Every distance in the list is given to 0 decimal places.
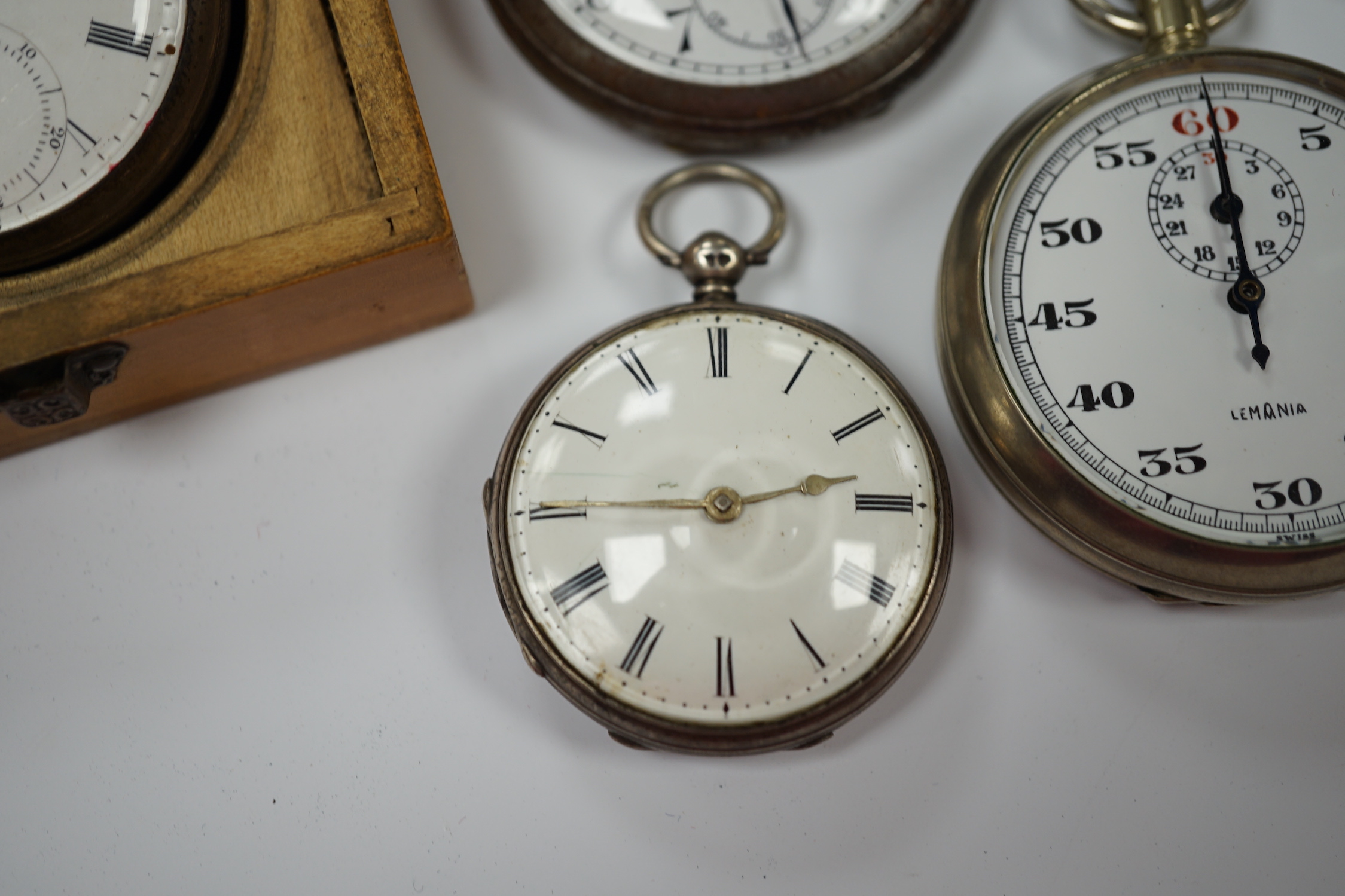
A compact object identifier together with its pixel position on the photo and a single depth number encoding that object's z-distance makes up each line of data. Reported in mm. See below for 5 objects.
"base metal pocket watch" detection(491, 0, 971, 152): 237
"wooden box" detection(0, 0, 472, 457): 218
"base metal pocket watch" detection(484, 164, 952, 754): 217
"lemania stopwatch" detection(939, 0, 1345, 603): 223
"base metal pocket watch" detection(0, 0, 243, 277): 219
